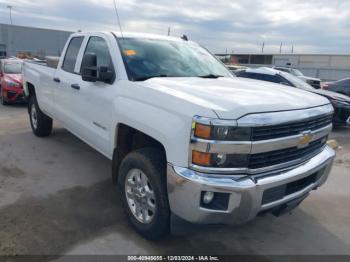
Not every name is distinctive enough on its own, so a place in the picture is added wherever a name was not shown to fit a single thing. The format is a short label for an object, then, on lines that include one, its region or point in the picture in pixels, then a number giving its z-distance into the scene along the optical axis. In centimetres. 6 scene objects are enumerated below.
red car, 1065
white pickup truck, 258
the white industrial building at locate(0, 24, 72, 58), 4778
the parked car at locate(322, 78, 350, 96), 1225
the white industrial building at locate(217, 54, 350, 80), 3389
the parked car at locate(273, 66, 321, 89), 1670
